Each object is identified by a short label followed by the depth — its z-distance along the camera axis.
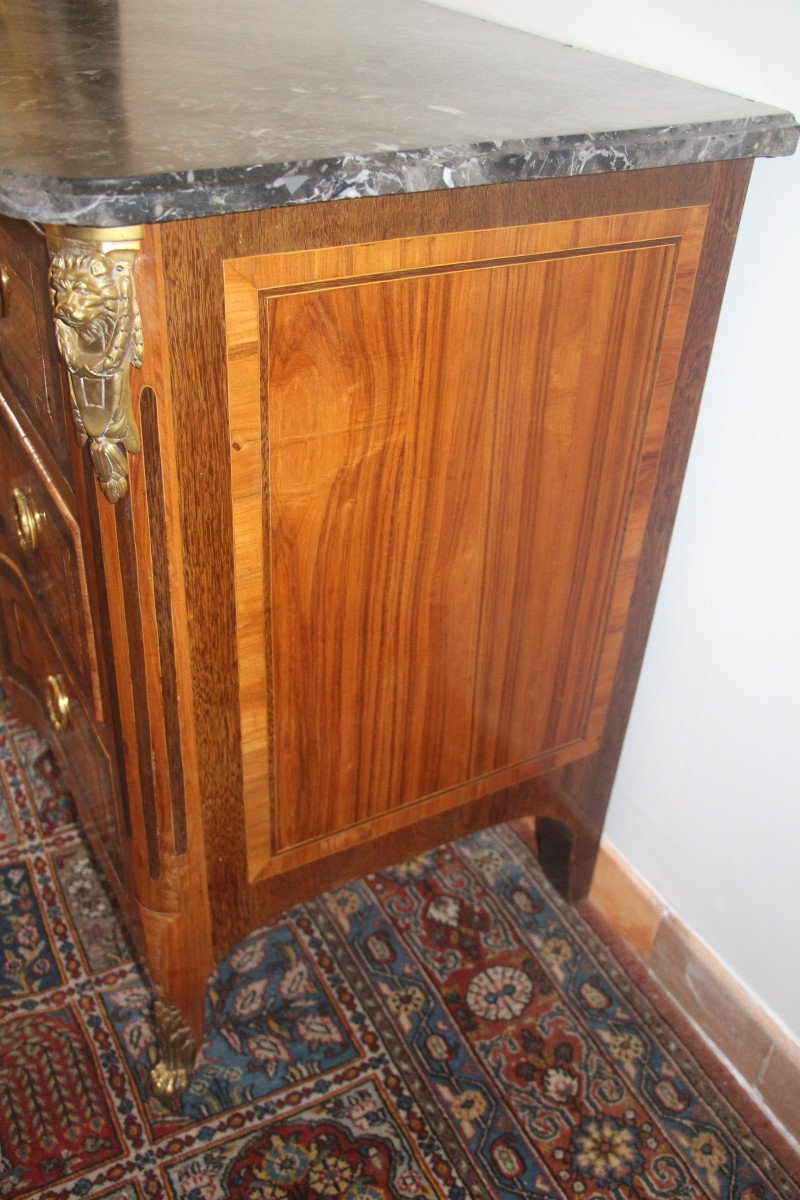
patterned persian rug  1.21
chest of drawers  0.84
